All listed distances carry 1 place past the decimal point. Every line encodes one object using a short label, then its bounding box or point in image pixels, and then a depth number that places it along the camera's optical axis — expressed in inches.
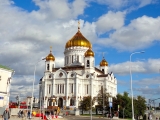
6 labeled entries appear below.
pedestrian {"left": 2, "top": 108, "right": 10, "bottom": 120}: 877.2
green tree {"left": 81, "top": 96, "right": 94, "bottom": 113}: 2514.8
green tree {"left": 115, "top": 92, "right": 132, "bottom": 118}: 2209.0
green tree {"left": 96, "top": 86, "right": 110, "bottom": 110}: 2453.2
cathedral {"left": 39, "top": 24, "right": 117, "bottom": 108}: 2952.8
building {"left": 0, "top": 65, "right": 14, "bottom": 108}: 1793.8
